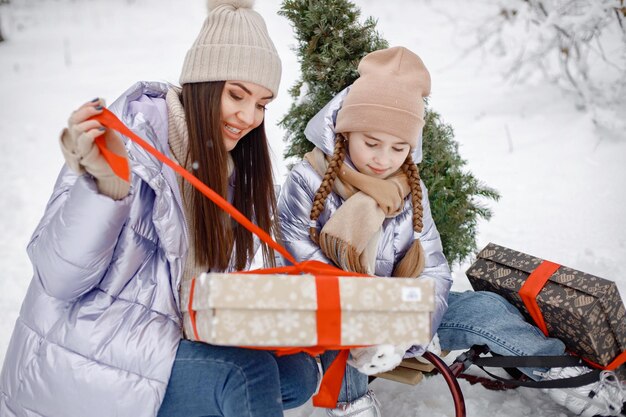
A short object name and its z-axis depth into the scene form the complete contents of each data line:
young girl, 2.08
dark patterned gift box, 2.14
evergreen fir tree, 2.43
